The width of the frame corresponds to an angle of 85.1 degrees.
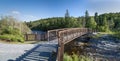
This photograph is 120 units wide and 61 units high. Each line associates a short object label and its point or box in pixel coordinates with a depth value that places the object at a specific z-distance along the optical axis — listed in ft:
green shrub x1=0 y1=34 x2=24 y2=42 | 19.24
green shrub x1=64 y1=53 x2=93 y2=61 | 12.65
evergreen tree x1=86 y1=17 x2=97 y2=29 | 78.59
